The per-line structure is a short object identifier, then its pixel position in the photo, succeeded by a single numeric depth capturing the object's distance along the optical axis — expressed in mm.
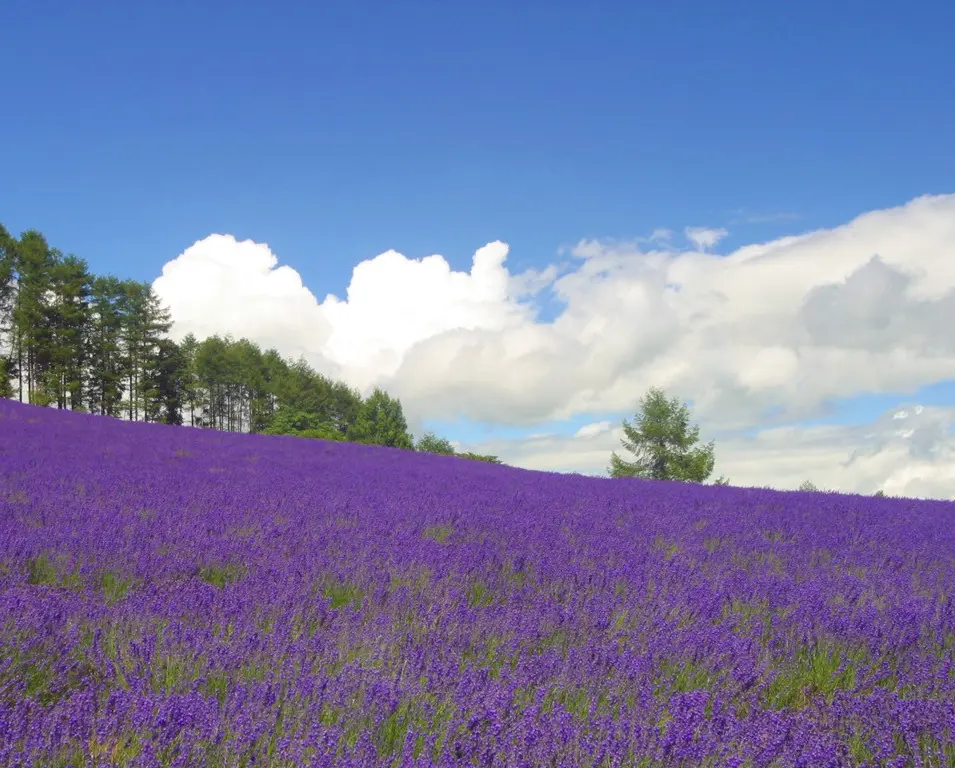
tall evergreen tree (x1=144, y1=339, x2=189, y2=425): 41531
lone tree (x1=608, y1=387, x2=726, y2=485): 31703
